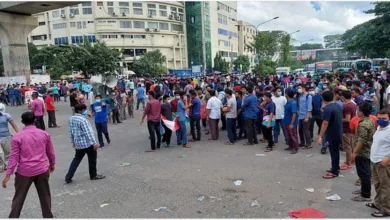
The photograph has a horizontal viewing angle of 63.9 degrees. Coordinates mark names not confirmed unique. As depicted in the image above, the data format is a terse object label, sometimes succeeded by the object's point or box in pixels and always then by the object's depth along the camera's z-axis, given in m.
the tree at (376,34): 27.94
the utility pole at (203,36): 62.68
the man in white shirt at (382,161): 3.92
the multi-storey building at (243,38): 84.56
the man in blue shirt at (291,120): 7.28
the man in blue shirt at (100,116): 8.32
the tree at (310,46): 141.00
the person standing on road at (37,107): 10.29
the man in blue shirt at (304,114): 7.67
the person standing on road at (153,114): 8.00
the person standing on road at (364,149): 4.48
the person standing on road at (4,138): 6.58
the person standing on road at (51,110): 12.27
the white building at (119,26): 53.97
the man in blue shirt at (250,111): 8.29
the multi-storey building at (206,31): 63.41
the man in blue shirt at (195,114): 9.04
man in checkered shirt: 5.69
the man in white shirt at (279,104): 8.15
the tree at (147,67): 44.09
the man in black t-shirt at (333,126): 5.53
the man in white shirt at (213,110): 8.92
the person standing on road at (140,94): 16.27
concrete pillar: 23.70
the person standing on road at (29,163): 4.00
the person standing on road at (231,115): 8.66
